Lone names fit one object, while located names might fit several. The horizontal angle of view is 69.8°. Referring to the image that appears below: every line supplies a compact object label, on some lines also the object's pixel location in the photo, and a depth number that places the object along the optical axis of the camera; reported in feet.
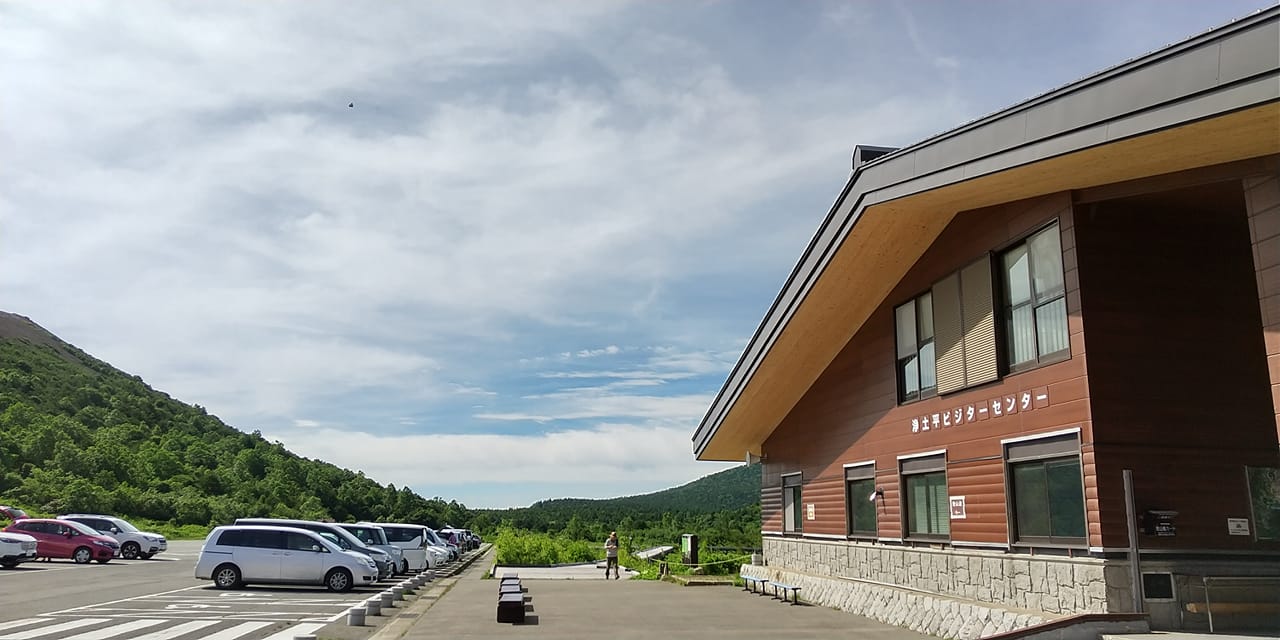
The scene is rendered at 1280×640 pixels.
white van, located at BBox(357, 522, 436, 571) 108.17
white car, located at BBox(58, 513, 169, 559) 114.83
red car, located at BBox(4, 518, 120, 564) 103.65
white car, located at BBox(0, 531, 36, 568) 89.81
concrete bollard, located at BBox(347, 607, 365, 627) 50.60
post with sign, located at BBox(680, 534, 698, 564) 102.53
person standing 99.49
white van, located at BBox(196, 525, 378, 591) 73.87
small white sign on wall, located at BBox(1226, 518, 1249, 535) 37.14
